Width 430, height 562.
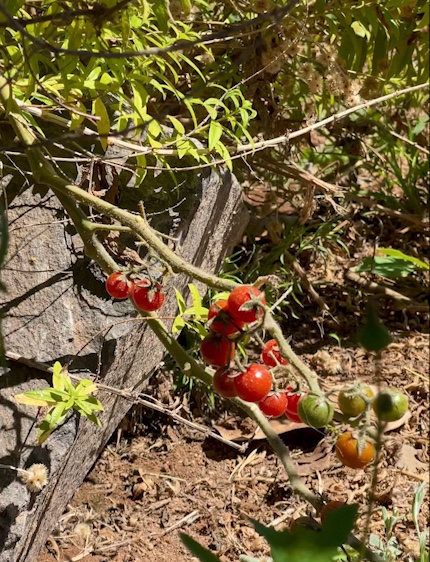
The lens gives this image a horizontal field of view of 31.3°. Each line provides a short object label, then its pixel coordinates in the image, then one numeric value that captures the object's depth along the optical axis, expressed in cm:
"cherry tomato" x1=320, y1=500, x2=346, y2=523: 133
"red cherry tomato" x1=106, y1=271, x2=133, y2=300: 171
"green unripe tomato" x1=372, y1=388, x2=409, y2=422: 92
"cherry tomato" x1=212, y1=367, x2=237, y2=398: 144
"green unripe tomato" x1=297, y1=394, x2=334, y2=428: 129
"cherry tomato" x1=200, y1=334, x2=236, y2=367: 141
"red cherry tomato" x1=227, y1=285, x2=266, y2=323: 134
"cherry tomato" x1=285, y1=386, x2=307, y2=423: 150
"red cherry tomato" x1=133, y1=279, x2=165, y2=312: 172
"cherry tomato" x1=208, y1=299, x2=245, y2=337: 141
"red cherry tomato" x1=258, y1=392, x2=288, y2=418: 150
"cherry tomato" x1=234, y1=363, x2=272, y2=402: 140
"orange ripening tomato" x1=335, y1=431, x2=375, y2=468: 127
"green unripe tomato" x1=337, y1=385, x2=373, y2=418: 123
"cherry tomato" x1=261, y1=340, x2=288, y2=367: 149
